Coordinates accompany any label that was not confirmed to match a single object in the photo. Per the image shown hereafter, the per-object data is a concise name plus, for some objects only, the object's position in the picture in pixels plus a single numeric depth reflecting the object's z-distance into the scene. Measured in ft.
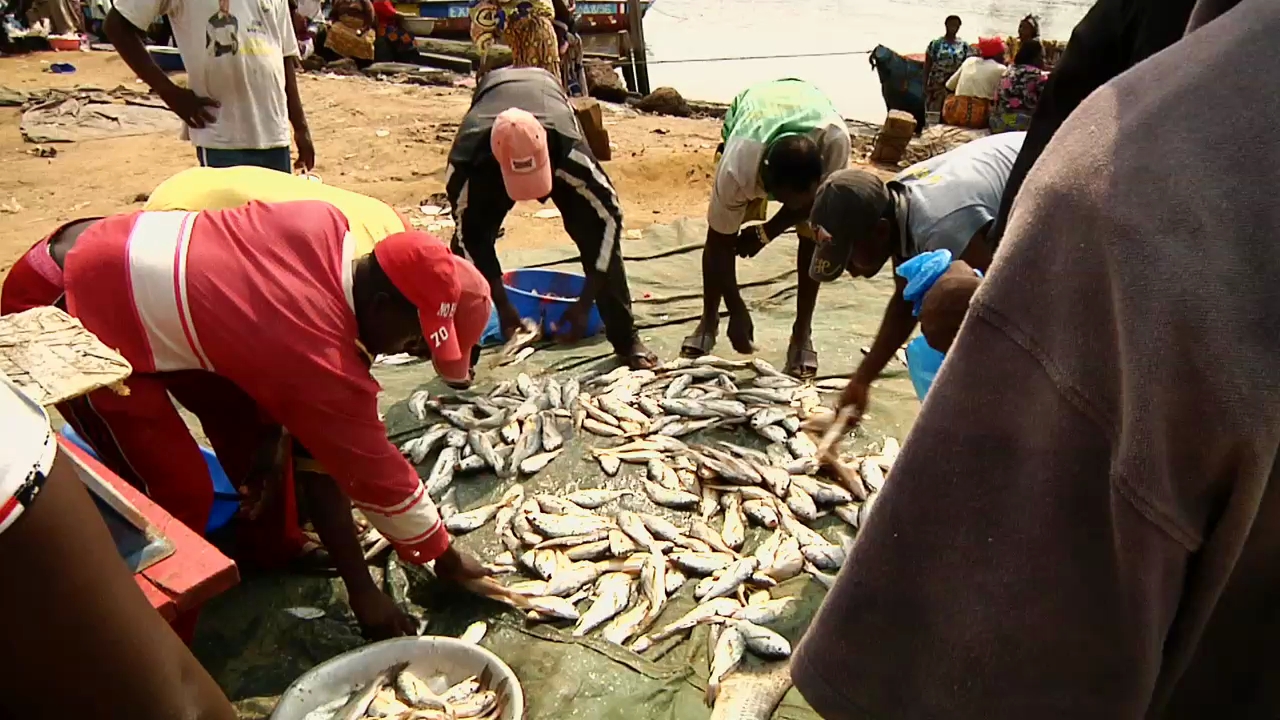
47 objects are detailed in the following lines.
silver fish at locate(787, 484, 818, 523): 12.21
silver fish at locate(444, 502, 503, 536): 12.09
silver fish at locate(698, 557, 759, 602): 10.88
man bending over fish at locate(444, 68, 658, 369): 14.67
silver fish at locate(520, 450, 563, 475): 13.24
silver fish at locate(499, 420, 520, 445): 13.89
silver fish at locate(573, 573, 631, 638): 10.45
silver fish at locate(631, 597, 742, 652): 10.24
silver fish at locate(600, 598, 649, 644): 10.30
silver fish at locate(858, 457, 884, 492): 12.58
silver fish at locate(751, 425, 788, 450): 13.86
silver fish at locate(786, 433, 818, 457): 13.50
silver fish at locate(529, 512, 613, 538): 11.90
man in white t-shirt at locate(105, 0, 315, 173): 14.48
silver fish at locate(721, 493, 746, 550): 11.87
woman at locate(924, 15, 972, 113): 43.27
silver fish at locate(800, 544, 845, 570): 11.21
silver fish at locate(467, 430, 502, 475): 13.25
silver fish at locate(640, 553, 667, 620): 10.73
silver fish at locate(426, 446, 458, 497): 12.80
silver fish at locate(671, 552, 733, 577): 11.25
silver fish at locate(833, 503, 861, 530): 12.23
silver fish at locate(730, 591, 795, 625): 10.38
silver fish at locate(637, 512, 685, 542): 11.88
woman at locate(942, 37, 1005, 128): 38.88
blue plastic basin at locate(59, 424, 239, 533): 11.50
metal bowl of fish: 8.60
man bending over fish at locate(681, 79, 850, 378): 15.64
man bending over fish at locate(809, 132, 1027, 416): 12.42
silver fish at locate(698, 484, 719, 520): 12.46
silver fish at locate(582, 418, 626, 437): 14.05
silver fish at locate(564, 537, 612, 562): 11.53
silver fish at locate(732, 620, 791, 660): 9.77
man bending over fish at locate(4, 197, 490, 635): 8.52
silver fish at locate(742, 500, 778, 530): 12.05
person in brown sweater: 2.20
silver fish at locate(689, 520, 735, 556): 11.74
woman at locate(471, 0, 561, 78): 21.52
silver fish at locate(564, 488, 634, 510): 12.56
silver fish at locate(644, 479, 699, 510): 12.49
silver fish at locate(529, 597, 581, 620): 10.49
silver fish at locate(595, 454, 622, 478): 13.16
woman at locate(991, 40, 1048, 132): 36.42
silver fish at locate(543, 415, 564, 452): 13.67
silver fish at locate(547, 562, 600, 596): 10.94
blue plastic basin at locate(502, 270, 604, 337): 17.79
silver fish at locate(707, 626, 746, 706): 9.34
